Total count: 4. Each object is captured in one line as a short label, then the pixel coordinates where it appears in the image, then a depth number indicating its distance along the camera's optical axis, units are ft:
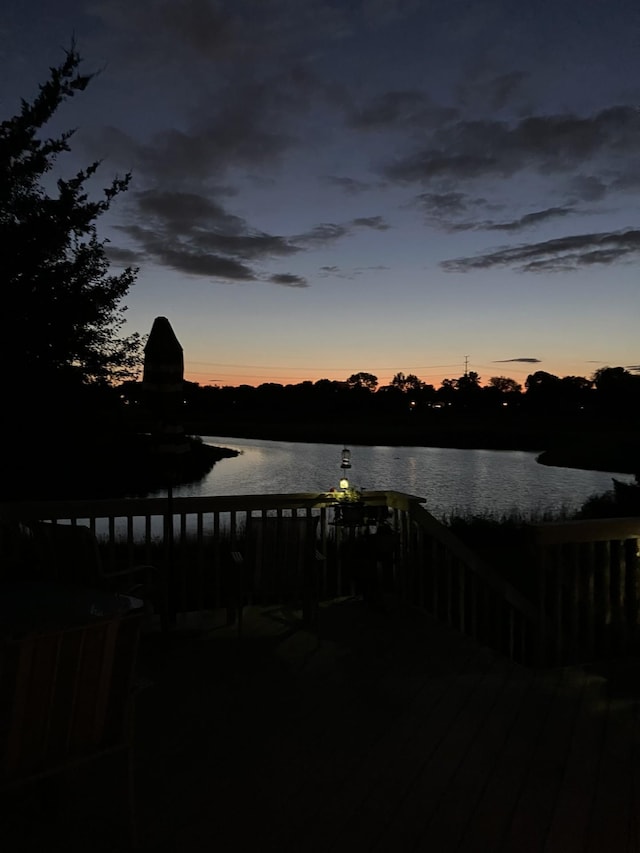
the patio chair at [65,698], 6.00
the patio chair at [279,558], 14.71
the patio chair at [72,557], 11.76
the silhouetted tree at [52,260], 27.02
